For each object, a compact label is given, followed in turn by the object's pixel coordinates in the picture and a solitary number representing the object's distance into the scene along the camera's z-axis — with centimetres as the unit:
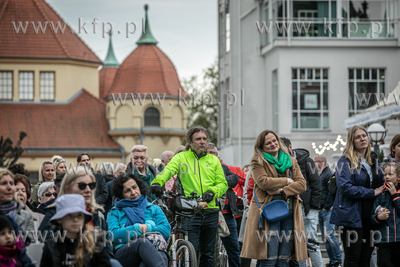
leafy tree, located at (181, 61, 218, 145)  6581
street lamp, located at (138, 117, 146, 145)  5631
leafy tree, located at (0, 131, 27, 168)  4701
